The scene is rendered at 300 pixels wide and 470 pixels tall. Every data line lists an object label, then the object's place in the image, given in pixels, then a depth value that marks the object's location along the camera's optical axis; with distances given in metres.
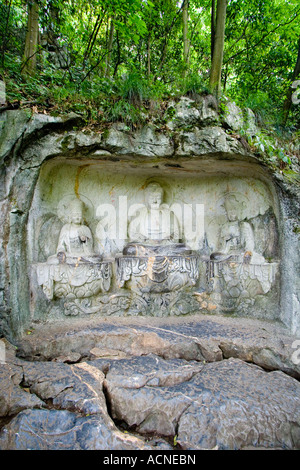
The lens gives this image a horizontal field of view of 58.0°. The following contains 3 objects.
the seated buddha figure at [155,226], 4.89
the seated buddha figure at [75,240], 4.50
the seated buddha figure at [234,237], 4.70
